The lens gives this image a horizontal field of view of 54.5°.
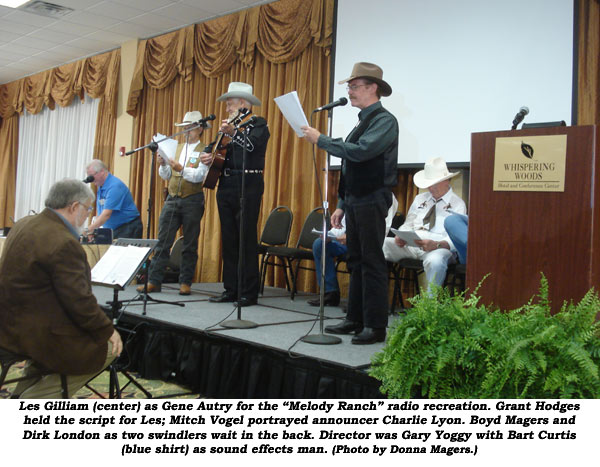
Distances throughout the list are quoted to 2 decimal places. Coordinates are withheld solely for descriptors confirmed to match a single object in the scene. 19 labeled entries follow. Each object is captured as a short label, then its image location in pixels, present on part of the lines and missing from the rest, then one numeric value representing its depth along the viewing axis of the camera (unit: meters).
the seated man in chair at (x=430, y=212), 4.07
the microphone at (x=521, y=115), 2.70
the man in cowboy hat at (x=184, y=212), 4.81
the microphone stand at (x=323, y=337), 2.95
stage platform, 2.76
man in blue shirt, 5.34
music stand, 3.17
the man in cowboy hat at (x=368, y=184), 2.98
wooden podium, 2.00
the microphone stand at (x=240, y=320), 3.38
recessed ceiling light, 6.78
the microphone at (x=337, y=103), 2.82
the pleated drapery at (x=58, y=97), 8.47
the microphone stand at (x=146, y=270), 3.91
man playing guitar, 4.28
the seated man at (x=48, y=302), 2.17
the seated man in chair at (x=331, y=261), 4.72
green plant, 1.80
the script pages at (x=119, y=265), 3.21
